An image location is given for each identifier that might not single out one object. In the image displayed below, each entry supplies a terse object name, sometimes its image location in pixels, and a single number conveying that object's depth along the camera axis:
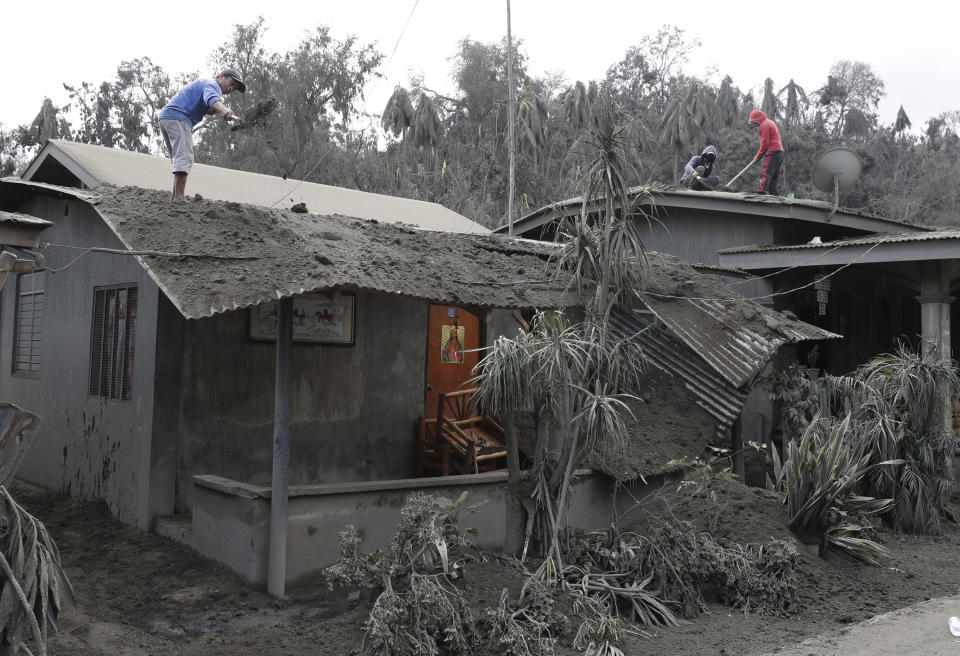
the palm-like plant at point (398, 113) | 37.56
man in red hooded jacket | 13.88
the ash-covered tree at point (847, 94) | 51.03
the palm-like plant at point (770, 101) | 50.58
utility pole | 14.42
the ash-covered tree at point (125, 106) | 34.16
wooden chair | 9.20
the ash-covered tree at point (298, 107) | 29.08
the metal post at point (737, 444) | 10.25
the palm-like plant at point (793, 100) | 50.38
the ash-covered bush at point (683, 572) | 6.36
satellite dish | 13.80
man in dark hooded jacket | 14.71
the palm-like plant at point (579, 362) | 6.19
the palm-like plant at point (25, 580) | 4.28
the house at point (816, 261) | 11.14
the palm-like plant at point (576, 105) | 40.19
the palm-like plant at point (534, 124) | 34.41
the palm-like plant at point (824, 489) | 7.70
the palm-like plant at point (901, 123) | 51.50
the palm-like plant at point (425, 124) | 37.78
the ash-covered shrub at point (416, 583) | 4.97
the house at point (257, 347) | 6.68
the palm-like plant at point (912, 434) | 9.36
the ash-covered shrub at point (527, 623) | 5.17
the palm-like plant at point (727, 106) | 46.40
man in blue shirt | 7.53
